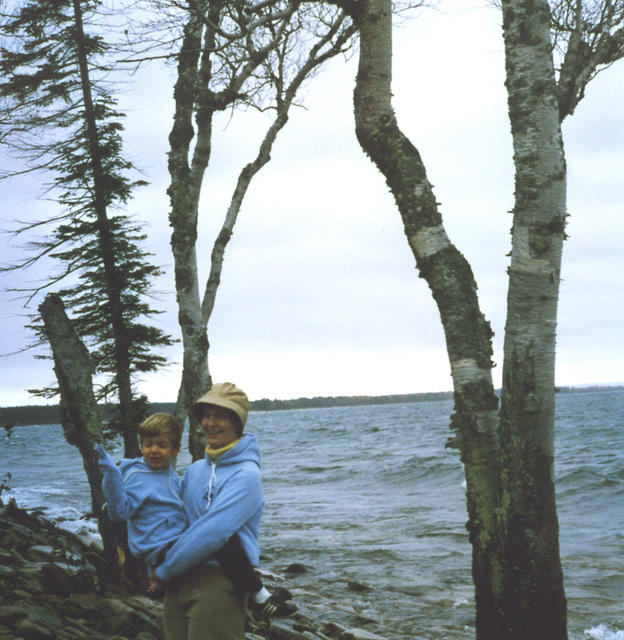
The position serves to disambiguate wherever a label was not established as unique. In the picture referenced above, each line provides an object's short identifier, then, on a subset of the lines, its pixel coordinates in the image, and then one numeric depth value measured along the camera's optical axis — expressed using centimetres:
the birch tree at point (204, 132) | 956
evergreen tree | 1579
